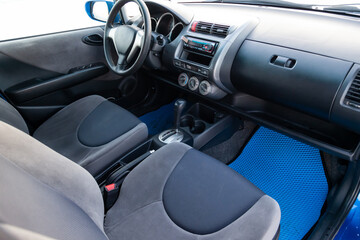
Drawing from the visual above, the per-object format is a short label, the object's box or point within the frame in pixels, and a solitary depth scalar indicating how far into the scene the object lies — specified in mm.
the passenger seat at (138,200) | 497
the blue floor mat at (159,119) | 2141
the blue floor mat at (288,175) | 1410
